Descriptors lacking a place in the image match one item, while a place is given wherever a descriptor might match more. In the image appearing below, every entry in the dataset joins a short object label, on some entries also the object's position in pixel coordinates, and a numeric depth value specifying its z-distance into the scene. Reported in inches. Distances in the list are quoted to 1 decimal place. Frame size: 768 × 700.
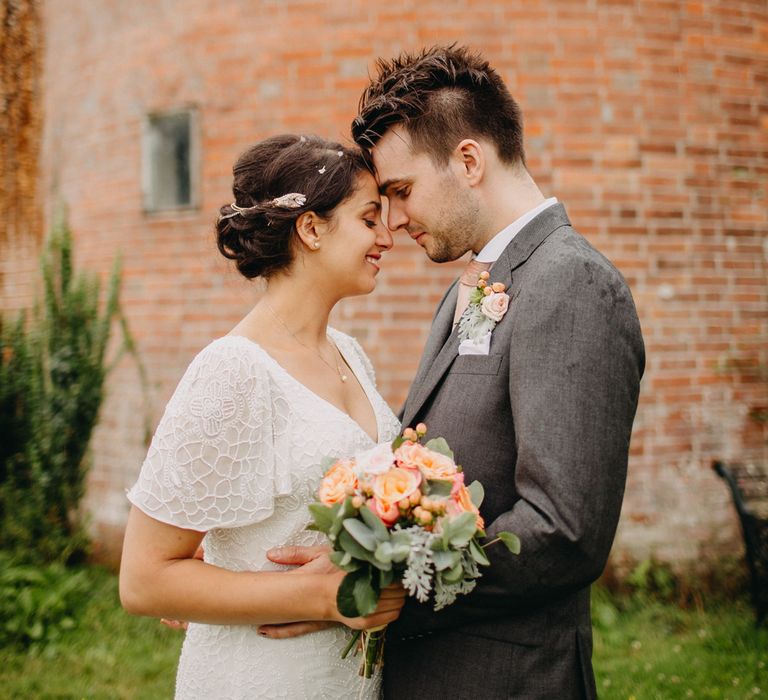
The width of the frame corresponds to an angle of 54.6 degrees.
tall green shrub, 213.3
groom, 74.1
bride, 82.0
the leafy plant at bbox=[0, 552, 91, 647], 190.2
